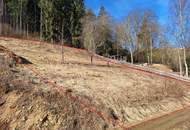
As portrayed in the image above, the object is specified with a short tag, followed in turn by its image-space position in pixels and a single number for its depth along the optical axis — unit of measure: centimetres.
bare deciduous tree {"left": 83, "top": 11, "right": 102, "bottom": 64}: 2315
